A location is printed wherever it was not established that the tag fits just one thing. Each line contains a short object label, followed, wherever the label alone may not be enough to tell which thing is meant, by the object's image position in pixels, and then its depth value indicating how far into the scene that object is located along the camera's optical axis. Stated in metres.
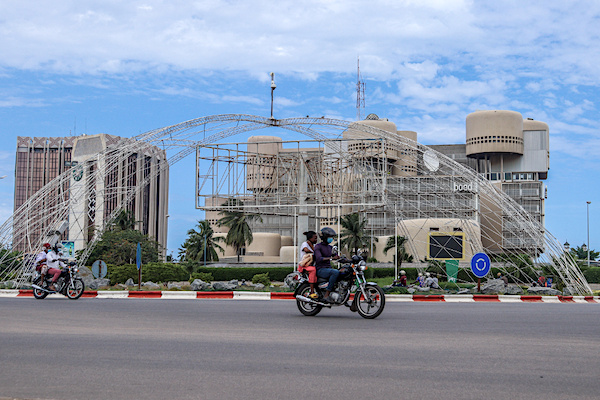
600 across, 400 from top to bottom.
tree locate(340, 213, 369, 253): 88.56
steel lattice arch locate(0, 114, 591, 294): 33.34
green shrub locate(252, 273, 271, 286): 36.25
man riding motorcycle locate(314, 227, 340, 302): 14.06
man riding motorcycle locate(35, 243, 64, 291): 20.51
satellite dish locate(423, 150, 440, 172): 87.39
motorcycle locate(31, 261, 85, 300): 20.75
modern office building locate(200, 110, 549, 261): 76.21
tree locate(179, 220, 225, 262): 90.69
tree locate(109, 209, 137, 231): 82.50
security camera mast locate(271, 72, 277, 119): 41.12
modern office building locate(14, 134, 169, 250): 159.12
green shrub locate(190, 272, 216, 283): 40.58
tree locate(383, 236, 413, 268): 84.06
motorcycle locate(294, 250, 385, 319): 13.68
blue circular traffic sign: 24.08
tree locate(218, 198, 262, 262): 91.35
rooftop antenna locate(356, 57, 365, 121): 131.25
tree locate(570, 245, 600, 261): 125.63
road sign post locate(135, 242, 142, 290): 26.37
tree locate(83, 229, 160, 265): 72.00
